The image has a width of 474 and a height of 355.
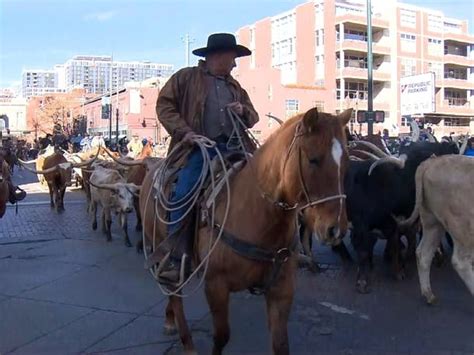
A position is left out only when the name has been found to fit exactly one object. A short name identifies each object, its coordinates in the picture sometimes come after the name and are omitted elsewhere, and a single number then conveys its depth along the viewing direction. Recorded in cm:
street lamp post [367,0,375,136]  1805
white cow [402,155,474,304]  633
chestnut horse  342
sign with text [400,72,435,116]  3319
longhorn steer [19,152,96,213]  1611
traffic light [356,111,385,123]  1825
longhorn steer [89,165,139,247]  1136
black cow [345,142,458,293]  790
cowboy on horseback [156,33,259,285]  486
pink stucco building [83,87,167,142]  6225
